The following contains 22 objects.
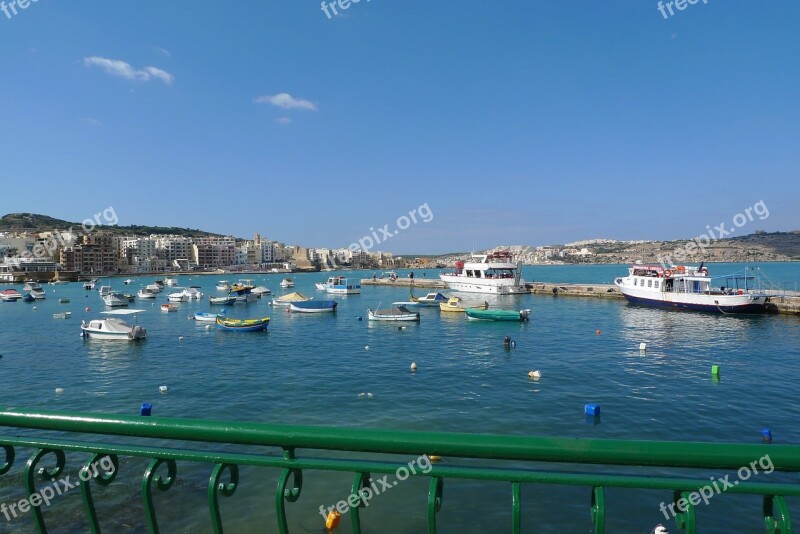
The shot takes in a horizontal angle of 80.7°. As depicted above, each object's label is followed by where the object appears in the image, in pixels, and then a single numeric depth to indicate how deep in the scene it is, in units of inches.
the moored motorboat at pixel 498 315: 1772.3
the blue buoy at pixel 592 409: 672.4
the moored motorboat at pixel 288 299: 2324.1
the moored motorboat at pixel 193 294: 2890.5
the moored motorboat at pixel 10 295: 3117.6
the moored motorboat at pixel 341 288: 3233.3
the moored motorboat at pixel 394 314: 1785.2
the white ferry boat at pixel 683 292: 1806.1
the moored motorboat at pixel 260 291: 3116.9
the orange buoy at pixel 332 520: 422.7
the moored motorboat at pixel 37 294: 3113.4
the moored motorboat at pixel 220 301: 2605.8
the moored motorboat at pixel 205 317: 1873.8
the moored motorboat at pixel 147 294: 3073.1
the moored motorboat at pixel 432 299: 2409.0
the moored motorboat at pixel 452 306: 2103.8
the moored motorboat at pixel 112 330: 1414.9
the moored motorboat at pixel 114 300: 2498.8
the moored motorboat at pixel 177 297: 2762.8
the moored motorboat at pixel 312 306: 2159.2
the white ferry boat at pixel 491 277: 3009.4
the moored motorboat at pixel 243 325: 1582.2
